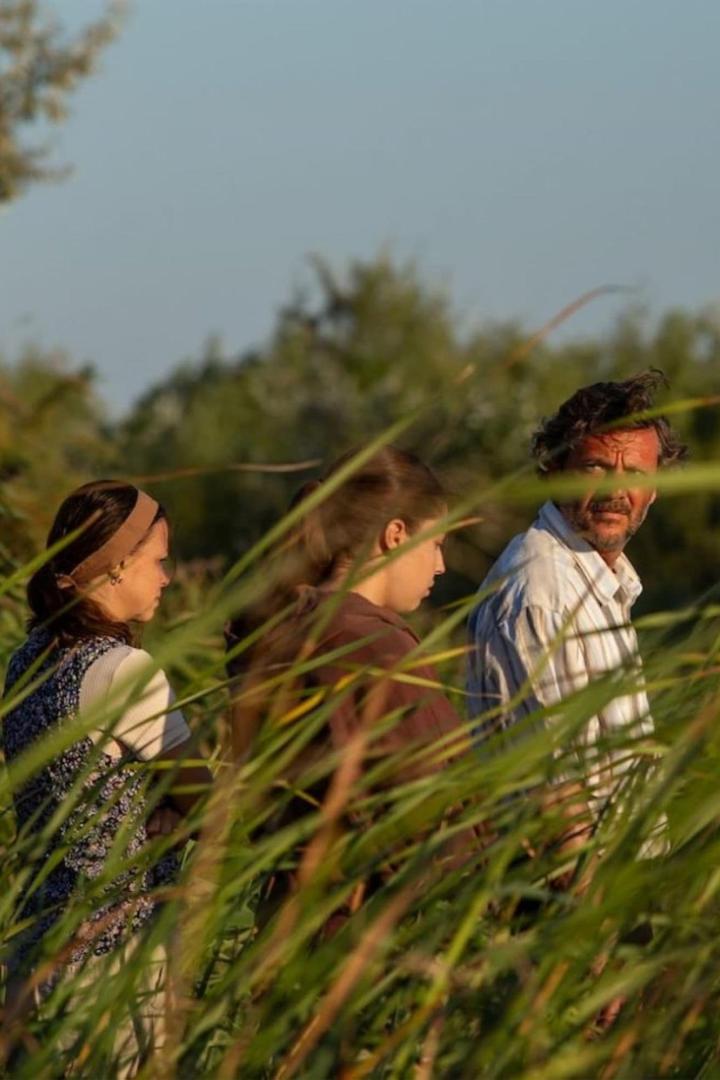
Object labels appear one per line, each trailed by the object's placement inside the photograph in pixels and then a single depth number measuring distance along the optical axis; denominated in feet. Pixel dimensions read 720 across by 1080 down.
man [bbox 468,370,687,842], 25.71
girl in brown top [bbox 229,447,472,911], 17.88
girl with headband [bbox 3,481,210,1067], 23.27
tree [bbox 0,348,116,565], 63.51
